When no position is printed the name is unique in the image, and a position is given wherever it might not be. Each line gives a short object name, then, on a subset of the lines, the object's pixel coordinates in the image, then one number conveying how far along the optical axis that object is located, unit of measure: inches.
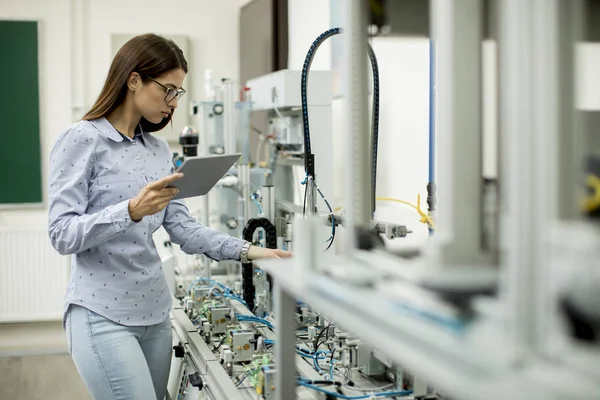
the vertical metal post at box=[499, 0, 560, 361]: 31.4
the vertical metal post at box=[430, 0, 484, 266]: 38.4
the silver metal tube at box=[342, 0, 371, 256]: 50.3
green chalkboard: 198.5
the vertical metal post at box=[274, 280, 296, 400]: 55.2
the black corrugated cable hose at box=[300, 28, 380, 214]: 76.7
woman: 75.1
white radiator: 198.5
